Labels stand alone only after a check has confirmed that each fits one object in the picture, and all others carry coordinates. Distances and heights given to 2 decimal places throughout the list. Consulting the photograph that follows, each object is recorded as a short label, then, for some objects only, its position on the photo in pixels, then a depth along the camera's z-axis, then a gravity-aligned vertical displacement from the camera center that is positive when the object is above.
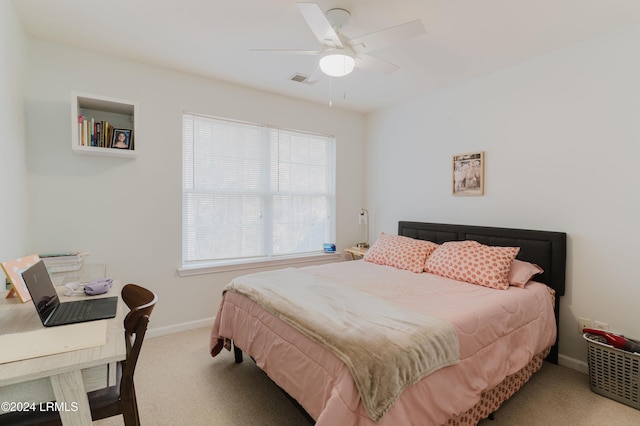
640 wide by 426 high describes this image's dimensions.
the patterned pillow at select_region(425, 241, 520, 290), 2.36 -0.45
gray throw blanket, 1.28 -0.61
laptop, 1.33 -0.49
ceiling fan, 1.66 +0.99
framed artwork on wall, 3.07 +0.36
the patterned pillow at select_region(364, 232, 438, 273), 2.93 -0.44
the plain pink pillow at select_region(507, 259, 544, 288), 2.36 -0.50
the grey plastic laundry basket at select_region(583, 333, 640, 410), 1.98 -1.08
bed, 1.33 -0.72
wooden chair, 1.28 -0.80
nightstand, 3.92 -0.56
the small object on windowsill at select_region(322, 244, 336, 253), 4.17 -0.55
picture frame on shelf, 2.62 +0.58
